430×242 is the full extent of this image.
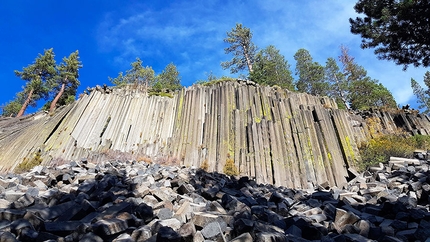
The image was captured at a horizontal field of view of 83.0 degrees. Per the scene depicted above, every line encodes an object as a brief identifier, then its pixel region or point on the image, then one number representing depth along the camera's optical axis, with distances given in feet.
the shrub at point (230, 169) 27.63
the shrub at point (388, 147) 29.38
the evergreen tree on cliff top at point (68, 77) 99.50
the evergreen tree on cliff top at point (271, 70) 74.69
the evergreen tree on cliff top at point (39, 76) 94.61
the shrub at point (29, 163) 29.91
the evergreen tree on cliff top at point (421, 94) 136.96
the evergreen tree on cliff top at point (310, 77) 98.63
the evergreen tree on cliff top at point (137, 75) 109.29
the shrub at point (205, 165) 28.99
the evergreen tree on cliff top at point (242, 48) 104.41
